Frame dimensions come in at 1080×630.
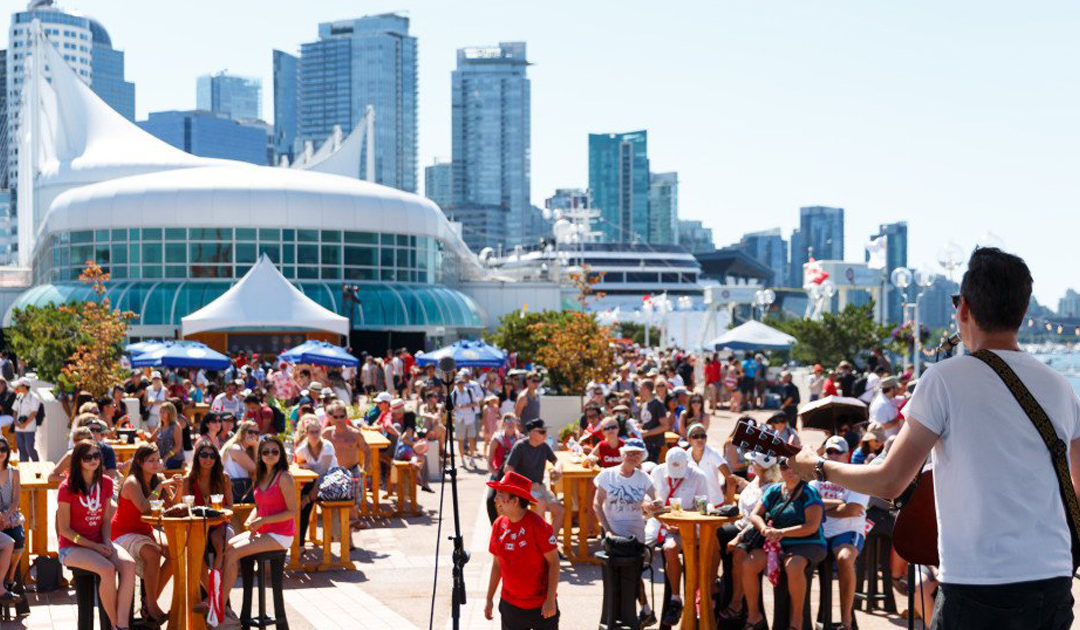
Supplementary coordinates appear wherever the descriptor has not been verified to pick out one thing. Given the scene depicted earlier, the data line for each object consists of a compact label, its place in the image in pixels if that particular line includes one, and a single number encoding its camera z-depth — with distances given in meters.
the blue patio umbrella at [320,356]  26.34
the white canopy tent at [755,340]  35.00
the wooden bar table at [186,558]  9.05
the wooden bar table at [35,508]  10.90
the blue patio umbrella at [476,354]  25.69
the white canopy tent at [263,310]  33.19
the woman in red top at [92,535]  8.82
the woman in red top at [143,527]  9.23
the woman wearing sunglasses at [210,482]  9.54
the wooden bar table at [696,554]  9.32
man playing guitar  3.35
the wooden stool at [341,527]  11.84
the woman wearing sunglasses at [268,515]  9.20
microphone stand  7.27
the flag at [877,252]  37.56
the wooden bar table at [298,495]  11.87
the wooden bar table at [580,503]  12.35
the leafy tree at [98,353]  20.94
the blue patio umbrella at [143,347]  26.38
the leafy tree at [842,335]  37.69
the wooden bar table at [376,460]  15.26
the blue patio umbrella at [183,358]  24.70
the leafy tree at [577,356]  24.47
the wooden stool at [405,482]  15.41
